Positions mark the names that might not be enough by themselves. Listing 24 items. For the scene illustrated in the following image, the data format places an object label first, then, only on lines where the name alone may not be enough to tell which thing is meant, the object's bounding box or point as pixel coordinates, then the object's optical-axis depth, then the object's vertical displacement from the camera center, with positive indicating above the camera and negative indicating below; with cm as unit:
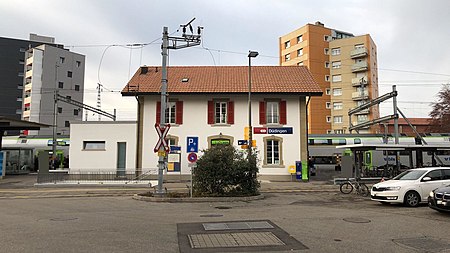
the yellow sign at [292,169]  2727 -75
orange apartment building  6775 +1658
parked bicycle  1798 -143
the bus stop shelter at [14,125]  2895 +283
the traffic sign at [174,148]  2323 +67
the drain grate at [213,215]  1147 -176
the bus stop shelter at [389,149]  2038 +57
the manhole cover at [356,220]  1009 -170
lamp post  2216 +650
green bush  1661 -70
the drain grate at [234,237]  711 -172
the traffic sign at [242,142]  2480 +116
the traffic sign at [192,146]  1798 +64
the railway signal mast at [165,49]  1681 +530
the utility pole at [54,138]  3611 +201
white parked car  1341 -102
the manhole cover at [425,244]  703 -170
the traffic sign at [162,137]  1683 +99
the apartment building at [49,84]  6869 +1456
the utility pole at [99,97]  4743 +829
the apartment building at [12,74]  7356 +1716
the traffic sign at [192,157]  1621 +7
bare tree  4366 +555
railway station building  2766 +264
